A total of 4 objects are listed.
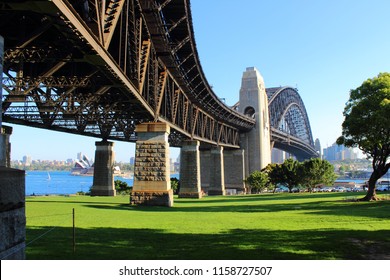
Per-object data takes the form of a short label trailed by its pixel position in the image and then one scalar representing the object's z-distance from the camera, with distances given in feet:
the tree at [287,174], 236.63
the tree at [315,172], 234.17
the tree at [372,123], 106.01
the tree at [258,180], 262.26
